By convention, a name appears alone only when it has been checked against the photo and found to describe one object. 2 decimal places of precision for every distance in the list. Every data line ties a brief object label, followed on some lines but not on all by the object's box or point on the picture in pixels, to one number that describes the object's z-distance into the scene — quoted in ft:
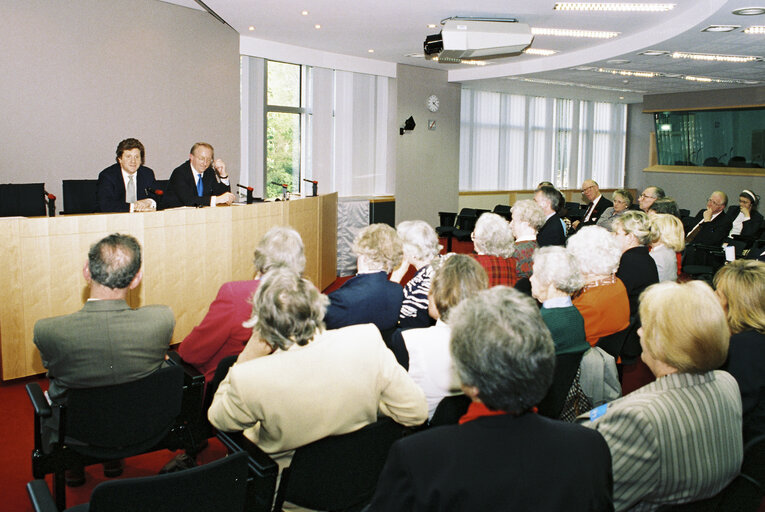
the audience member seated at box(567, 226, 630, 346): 12.11
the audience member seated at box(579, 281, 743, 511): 6.08
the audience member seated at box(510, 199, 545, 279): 17.44
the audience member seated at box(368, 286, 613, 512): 4.37
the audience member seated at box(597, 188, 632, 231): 26.61
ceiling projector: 25.31
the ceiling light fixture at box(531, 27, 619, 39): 27.89
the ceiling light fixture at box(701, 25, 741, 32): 23.65
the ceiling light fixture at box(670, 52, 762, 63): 30.38
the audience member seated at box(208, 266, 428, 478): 6.63
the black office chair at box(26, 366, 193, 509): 8.30
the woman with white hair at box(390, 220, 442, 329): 12.00
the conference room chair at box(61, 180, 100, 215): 19.77
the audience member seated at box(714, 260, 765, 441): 8.18
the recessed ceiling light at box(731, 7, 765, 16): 20.49
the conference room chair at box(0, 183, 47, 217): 15.85
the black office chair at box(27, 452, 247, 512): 5.28
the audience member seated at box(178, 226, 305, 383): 10.05
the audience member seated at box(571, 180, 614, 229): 30.50
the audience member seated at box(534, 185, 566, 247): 20.48
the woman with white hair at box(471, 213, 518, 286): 14.66
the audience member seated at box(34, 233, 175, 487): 8.71
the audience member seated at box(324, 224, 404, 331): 10.70
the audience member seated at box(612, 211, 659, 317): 14.79
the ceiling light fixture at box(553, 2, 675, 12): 22.71
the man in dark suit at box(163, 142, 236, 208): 20.36
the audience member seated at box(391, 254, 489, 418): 8.47
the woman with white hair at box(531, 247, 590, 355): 9.81
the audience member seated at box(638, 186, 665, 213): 25.17
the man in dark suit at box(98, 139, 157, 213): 18.19
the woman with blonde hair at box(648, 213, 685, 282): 16.89
